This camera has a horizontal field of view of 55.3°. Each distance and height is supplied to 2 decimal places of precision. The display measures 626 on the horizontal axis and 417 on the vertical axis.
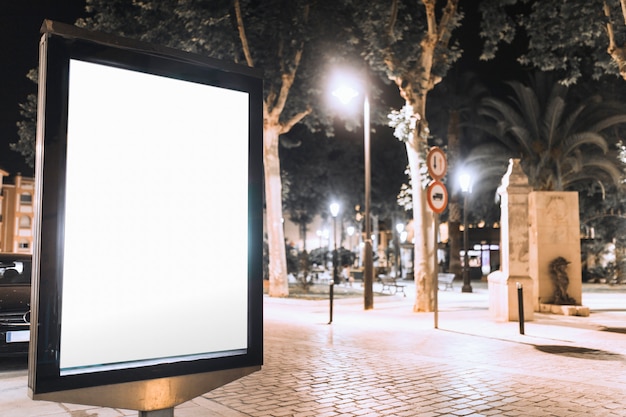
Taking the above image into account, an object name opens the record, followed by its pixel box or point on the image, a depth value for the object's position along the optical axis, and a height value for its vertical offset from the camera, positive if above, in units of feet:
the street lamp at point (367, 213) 53.88 +3.85
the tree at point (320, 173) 127.03 +17.92
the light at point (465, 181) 74.64 +9.15
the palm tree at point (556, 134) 79.66 +16.50
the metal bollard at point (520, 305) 34.91 -2.96
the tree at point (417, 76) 50.44 +15.27
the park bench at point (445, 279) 84.64 -3.47
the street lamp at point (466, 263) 80.53 -1.24
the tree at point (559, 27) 51.03 +20.35
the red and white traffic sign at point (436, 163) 38.68 +5.96
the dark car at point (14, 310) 25.68 -2.49
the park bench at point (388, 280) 80.89 -3.54
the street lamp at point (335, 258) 88.06 -0.68
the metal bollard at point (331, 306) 44.19 -3.88
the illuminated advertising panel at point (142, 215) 9.32 +0.68
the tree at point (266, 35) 64.75 +24.75
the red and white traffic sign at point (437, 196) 37.99 +3.71
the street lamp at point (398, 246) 134.29 +1.87
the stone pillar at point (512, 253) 43.09 +0.11
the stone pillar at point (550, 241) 49.08 +1.12
